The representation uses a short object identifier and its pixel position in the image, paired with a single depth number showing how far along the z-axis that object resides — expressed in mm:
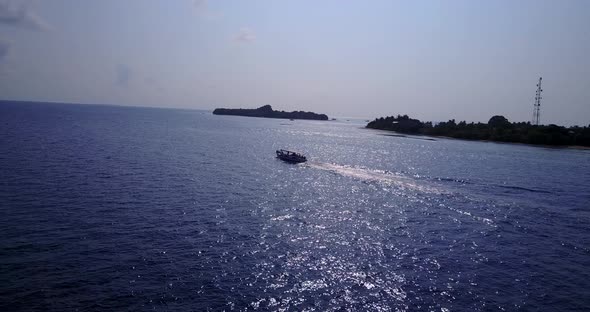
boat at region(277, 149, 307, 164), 84844
